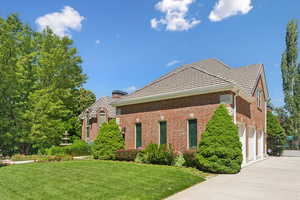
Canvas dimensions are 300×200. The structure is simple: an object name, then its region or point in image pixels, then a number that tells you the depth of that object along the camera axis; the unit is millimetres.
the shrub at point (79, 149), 20672
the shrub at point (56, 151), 19984
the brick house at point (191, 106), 13219
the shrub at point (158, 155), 12812
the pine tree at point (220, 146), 11031
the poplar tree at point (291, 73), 33094
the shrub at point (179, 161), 12477
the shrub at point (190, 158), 12031
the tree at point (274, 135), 24062
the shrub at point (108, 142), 16000
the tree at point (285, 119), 34134
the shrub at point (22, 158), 17400
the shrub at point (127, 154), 14845
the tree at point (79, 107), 29059
